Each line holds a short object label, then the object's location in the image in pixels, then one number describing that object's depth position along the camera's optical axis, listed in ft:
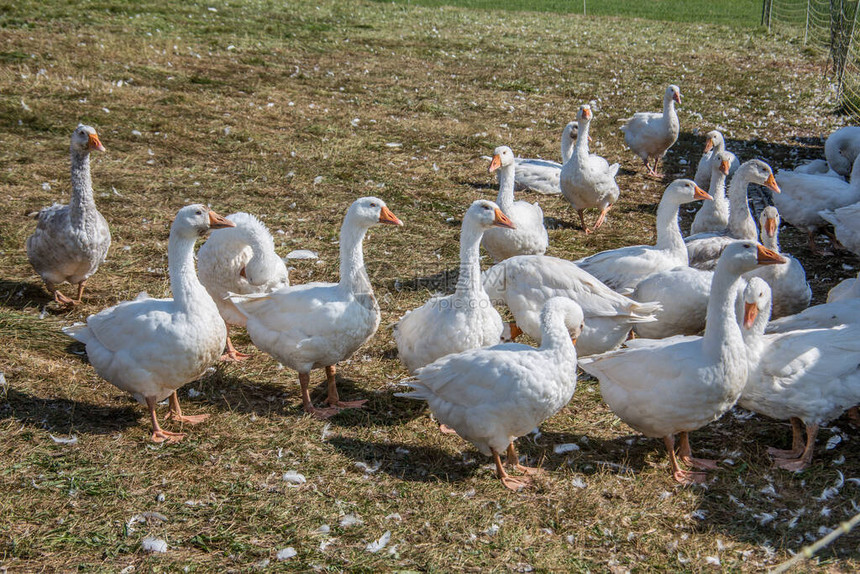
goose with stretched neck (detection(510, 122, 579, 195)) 34.63
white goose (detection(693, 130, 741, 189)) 32.24
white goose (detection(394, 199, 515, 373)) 18.11
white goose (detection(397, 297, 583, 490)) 15.60
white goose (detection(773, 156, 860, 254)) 28.63
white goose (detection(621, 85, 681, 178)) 37.14
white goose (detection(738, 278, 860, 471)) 17.04
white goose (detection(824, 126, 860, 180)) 33.88
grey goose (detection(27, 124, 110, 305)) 22.20
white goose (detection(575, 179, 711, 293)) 22.82
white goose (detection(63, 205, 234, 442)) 16.58
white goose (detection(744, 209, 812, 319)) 21.86
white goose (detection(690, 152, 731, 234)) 27.40
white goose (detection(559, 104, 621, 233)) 30.17
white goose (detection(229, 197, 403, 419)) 18.15
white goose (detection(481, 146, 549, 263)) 25.23
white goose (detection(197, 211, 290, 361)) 20.43
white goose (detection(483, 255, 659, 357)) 20.02
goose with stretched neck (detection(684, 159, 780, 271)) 25.00
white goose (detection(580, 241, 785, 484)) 16.05
